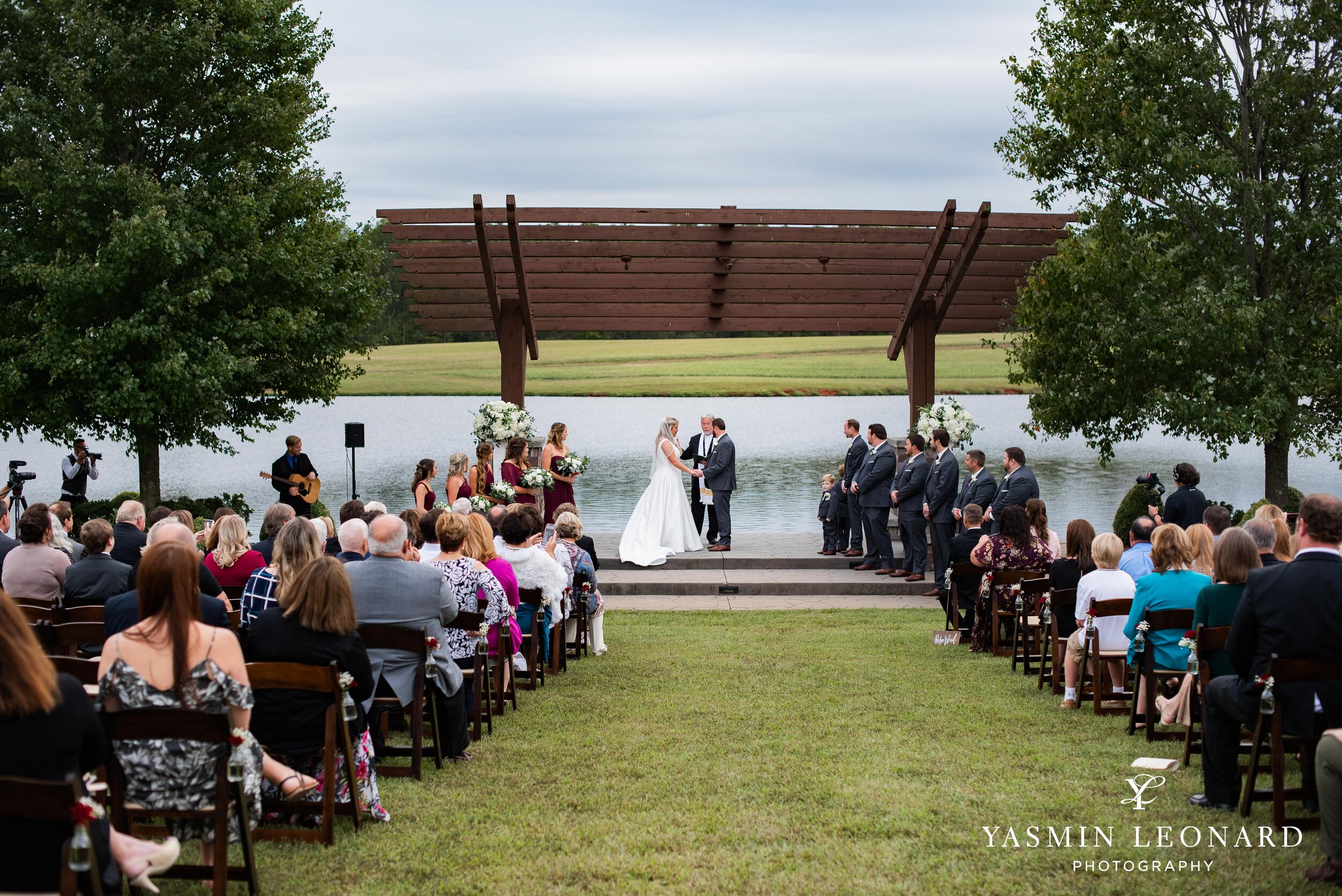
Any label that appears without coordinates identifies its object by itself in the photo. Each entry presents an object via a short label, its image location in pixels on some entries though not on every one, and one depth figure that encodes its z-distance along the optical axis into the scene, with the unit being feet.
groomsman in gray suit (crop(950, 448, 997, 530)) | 39.09
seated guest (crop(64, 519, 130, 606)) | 24.29
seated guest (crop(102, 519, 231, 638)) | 17.69
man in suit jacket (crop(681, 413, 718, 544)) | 52.39
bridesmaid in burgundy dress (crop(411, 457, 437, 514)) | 42.29
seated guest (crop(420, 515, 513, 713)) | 23.71
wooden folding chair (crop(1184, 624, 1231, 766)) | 19.65
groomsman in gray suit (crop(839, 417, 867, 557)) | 48.16
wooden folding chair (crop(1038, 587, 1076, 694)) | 27.22
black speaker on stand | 65.05
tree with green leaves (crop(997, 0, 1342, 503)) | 47.83
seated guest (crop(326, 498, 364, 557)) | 29.63
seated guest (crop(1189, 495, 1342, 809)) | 16.84
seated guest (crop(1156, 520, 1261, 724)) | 19.90
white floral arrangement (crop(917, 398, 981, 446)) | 49.06
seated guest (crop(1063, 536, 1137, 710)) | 25.91
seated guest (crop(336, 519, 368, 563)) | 24.49
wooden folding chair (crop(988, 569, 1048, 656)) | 30.89
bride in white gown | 50.67
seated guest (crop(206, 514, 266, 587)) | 25.31
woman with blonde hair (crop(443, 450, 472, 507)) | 43.42
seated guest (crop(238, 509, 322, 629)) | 19.22
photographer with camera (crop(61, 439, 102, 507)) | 57.50
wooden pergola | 52.11
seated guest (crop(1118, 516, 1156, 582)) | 27.63
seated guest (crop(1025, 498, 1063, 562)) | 32.30
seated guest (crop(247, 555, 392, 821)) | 17.06
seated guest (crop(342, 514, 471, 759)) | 20.40
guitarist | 57.16
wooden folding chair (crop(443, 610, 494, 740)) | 22.97
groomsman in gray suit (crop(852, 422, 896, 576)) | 45.93
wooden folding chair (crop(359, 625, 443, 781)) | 19.95
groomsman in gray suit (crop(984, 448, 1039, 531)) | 38.40
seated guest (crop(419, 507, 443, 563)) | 26.71
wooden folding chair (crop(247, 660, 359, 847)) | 16.72
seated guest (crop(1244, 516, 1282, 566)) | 23.65
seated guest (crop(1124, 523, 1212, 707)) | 22.86
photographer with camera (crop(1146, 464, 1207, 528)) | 38.63
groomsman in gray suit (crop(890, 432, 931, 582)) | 44.09
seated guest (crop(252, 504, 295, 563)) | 26.04
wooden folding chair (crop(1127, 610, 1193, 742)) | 22.47
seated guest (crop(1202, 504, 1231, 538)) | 28.96
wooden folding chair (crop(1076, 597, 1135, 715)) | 24.93
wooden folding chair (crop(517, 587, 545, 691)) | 27.91
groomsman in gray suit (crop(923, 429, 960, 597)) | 42.14
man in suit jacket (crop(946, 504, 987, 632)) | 33.65
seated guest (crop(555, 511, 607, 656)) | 31.86
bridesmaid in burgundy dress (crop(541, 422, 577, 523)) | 49.57
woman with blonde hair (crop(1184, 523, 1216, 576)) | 24.39
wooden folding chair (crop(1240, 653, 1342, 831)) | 16.67
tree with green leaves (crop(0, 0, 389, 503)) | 52.60
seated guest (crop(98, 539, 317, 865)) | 14.51
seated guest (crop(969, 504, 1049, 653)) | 31.63
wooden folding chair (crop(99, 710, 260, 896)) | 14.19
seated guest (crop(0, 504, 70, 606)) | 26.30
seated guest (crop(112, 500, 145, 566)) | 28.63
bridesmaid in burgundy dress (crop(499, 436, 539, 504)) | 46.88
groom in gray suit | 51.60
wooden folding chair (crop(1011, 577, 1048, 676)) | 29.58
